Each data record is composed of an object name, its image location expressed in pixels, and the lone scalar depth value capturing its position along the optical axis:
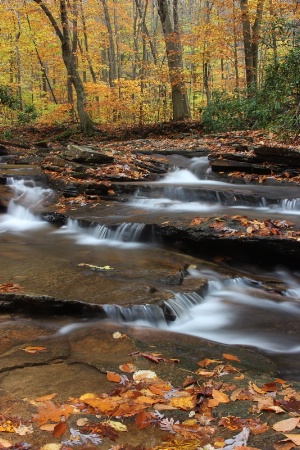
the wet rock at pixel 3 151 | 15.27
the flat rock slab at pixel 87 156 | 11.23
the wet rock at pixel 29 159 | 13.48
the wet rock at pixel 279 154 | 9.80
